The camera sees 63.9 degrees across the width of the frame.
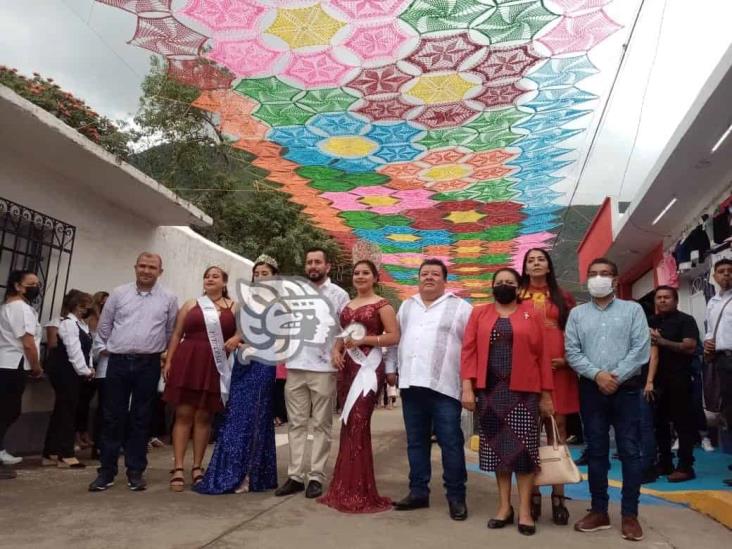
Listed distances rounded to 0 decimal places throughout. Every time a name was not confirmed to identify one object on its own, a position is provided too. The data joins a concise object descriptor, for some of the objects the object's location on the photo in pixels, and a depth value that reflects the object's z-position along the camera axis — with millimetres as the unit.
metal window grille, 5152
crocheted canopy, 4887
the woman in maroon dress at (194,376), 3814
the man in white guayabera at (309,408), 3648
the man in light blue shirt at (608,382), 2902
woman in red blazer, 2953
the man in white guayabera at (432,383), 3186
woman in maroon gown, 3328
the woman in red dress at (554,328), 3143
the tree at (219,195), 13875
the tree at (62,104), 12711
